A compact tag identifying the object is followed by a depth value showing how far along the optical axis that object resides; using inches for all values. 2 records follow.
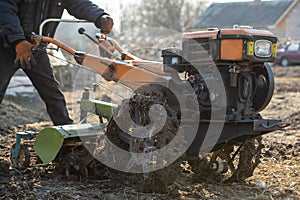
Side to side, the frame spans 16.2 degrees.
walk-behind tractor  359.6
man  415.9
